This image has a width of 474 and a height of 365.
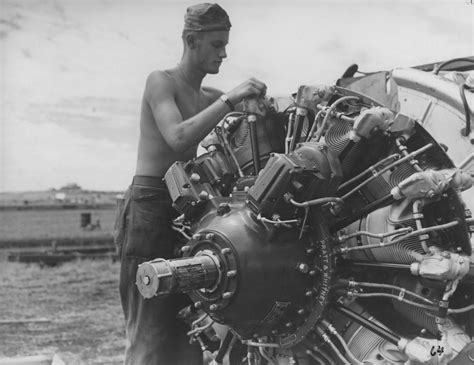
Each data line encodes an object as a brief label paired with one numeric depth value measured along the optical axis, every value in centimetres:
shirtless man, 365
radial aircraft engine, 283
